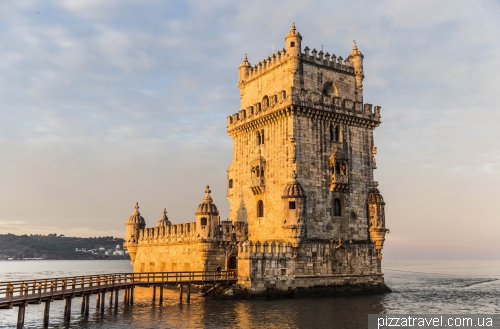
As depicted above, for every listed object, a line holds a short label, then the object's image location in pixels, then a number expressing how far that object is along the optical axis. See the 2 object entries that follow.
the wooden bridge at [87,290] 29.16
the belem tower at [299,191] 42.31
